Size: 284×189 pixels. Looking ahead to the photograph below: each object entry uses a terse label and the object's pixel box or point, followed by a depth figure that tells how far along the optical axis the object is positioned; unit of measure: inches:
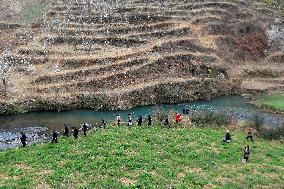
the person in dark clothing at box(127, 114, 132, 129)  1957.4
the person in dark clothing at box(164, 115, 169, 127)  1958.2
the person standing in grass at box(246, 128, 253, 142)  1852.6
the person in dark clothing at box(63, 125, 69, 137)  1849.2
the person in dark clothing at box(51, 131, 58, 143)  1753.2
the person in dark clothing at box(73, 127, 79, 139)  1802.4
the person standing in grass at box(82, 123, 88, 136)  1846.9
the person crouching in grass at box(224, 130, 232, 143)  1792.6
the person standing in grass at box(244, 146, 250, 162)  1622.8
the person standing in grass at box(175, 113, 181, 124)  1984.5
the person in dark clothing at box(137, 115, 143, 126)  1961.5
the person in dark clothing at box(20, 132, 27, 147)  1764.3
